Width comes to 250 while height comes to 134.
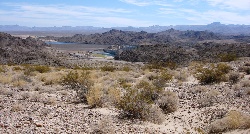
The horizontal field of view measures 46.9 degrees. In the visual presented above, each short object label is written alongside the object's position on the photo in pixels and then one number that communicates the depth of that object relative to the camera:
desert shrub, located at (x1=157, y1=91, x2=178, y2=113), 13.76
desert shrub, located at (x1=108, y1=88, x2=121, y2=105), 14.44
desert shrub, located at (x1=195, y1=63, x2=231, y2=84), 21.07
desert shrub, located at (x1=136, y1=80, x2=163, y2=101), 15.29
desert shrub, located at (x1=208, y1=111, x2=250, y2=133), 10.09
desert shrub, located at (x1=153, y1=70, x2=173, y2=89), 19.17
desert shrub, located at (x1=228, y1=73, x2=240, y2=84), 20.65
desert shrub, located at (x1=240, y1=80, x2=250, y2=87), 17.76
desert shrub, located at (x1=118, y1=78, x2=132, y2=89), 19.66
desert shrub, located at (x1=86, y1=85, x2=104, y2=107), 13.87
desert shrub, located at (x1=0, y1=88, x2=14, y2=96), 15.78
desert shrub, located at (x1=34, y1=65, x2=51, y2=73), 29.34
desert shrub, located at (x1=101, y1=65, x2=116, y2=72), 33.52
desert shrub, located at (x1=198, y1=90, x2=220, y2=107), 14.28
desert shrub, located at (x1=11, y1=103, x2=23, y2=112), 12.02
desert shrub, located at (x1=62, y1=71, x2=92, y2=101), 15.38
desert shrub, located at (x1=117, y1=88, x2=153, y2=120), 12.18
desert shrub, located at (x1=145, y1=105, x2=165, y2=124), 11.86
